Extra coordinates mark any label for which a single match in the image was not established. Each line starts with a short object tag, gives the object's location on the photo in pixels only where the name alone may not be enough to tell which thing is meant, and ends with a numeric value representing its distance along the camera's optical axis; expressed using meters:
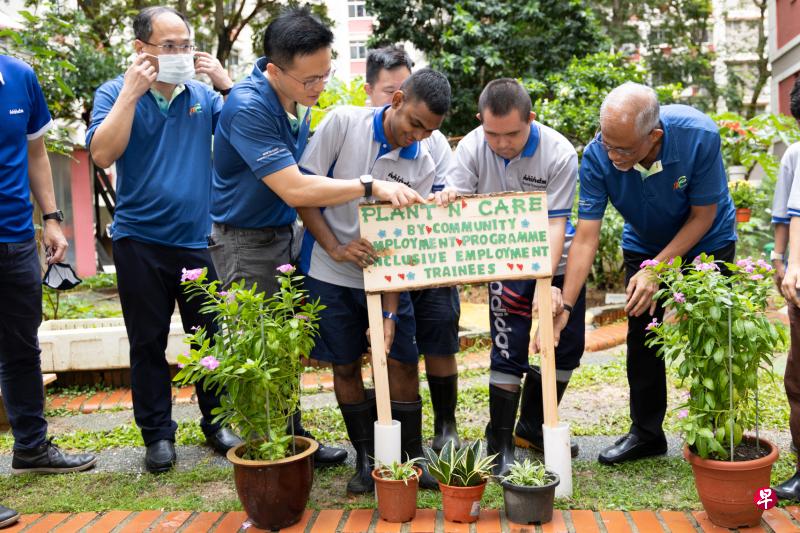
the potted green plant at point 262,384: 2.98
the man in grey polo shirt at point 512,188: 3.58
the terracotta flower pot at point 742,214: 8.88
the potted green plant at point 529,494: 2.96
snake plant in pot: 3.00
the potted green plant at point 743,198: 8.91
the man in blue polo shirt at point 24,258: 3.63
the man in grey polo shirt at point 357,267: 3.34
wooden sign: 3.25
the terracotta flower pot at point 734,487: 2.91
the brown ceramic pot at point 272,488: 2.97
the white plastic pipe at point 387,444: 3.20
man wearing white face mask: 3.68
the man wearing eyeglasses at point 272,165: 3.17
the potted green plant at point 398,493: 3.03
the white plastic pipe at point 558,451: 3.22
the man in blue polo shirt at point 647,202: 3.26
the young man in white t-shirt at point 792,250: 3.20
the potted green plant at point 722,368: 2.93
